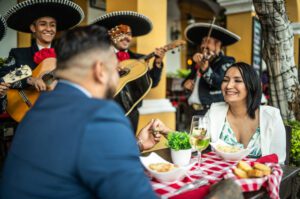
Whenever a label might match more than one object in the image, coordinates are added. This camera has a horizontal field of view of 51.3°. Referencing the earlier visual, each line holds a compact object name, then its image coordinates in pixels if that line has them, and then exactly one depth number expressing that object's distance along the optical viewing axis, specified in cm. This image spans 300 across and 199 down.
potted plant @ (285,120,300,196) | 293
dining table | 139
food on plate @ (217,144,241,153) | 186
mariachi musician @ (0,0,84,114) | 291
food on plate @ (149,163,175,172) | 146
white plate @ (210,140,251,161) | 179
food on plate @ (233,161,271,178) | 140
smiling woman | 224
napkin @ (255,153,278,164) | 166
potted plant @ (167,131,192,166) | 166
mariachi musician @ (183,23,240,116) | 356
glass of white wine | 169
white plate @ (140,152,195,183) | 138
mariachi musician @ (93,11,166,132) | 321
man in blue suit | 90
